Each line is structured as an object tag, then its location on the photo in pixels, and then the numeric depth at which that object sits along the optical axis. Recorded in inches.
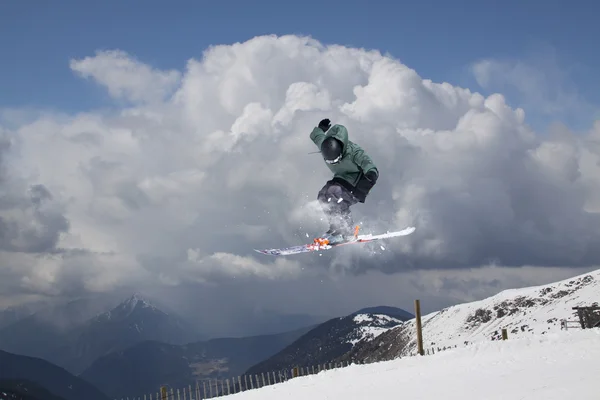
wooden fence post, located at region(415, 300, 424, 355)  925.4
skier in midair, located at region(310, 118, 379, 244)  393.8
